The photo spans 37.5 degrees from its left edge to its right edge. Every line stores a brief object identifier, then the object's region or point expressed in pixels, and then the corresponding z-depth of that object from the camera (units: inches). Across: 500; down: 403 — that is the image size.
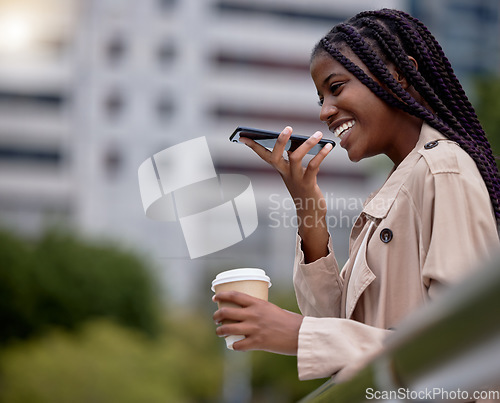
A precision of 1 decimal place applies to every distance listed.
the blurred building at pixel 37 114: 1574.8
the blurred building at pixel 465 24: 1866.4
